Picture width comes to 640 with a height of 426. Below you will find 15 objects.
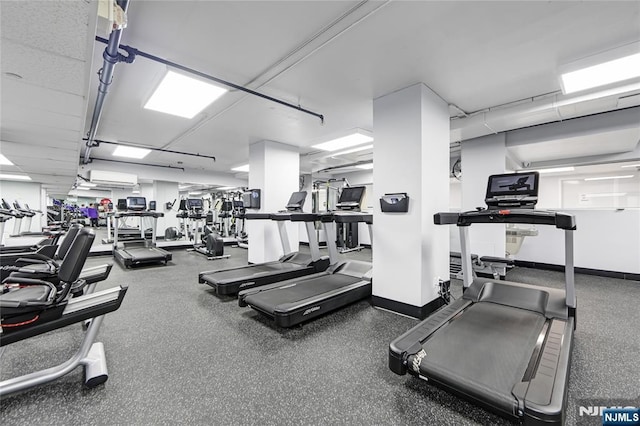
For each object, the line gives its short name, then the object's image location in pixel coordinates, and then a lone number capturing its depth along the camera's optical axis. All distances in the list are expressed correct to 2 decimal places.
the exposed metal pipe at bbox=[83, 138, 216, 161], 5.58
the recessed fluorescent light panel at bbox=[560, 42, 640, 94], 2.47
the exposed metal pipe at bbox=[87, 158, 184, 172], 7.57
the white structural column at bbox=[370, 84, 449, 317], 3.02
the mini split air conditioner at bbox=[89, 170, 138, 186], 7.27
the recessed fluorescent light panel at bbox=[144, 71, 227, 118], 2.99
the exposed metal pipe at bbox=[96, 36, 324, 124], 2.34
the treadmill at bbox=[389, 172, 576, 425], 1.39
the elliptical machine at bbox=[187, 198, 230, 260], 6.63
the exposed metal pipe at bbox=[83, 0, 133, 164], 2.01
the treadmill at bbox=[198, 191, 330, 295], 3.70
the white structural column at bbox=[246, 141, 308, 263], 5.62
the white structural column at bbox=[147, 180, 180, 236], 9.87
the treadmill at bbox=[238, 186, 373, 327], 2.67
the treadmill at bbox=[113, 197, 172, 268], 5.52
